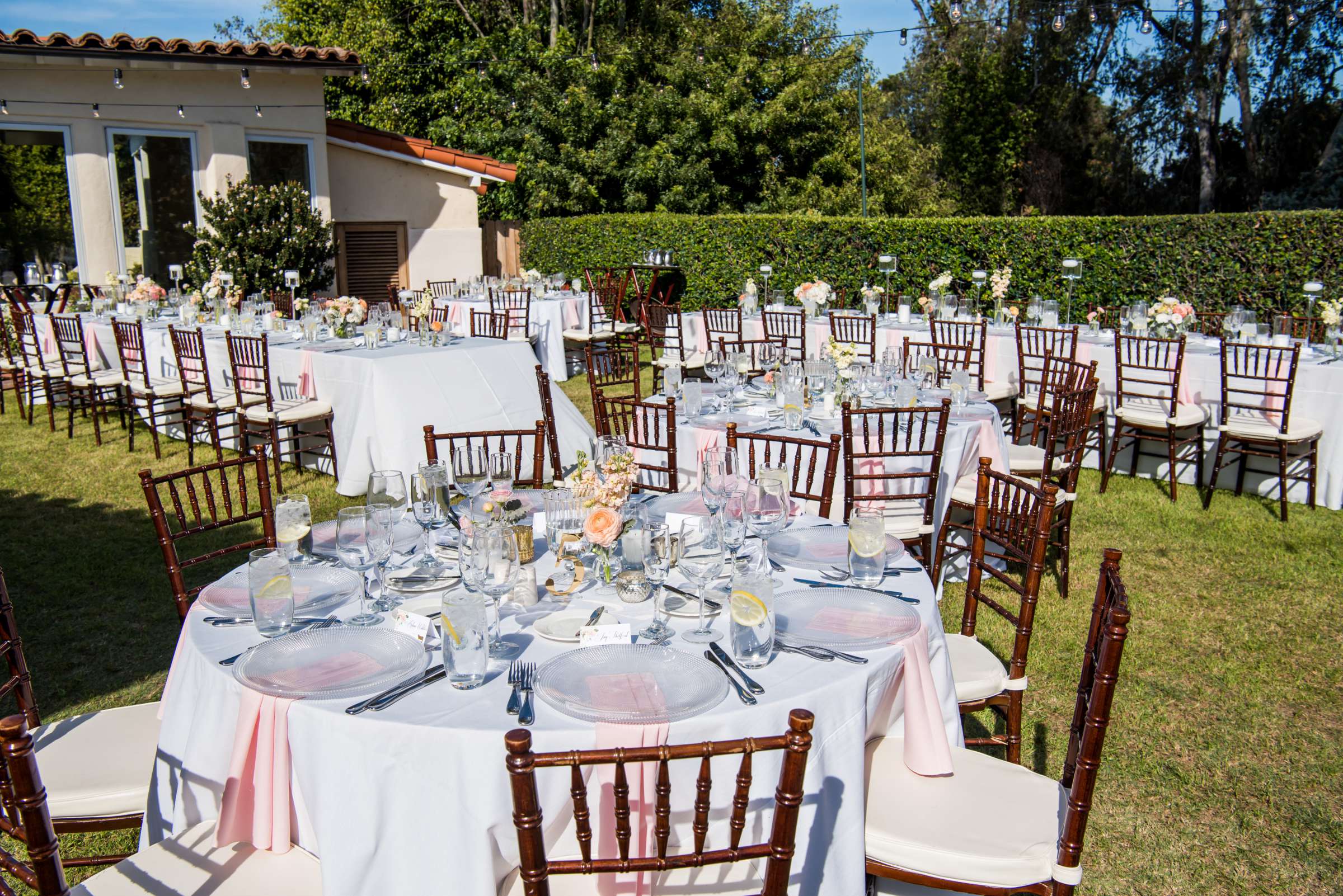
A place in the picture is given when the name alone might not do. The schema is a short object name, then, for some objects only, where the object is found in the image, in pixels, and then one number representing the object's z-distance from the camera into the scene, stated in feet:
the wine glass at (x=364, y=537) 8.43
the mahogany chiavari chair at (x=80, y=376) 27.02
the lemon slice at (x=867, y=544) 8.62
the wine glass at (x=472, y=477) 10.55
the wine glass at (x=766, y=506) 9.28
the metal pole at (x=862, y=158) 53.93
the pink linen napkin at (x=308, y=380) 23.31
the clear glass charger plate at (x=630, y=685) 6.29
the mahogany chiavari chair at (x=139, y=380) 25.25
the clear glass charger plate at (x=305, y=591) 8.17
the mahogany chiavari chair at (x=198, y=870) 6.53
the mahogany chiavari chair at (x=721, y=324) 30.58
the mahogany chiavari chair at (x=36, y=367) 28.73
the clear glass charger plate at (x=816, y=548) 9.21
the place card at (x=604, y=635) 7.46
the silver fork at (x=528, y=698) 6.25
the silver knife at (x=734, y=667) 6.64
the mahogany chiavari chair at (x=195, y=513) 9.69
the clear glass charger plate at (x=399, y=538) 9.43
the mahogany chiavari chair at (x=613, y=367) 18.15
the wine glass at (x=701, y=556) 7.64
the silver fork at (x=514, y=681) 6.41
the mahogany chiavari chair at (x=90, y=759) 7.66
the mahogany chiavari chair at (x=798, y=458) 12.12
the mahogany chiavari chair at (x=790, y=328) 27.63
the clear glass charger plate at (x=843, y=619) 7.43
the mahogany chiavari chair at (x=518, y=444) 12.12
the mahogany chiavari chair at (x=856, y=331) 27.91
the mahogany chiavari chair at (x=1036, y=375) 22.13
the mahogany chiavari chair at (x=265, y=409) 22.34
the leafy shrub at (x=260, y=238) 36.96
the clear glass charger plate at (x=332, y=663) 6.69
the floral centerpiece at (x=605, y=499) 8.13
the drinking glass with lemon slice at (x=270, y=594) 7.61
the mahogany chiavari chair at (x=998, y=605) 9.41
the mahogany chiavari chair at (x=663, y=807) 4.79
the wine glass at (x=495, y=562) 7.85
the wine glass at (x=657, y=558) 8.42
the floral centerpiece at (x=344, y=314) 24.86
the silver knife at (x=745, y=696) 6.45
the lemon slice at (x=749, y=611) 6.95
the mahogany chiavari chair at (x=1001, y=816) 6.84
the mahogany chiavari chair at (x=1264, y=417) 19.86
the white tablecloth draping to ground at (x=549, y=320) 36.37
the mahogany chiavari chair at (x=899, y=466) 14.30
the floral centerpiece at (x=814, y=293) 28.68
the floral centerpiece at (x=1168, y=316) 22.94
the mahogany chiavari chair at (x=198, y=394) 24.12
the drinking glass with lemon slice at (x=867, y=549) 8.63
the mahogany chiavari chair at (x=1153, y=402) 21.33
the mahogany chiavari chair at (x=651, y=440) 14.48
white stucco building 36.37
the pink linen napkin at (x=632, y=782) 6.12
